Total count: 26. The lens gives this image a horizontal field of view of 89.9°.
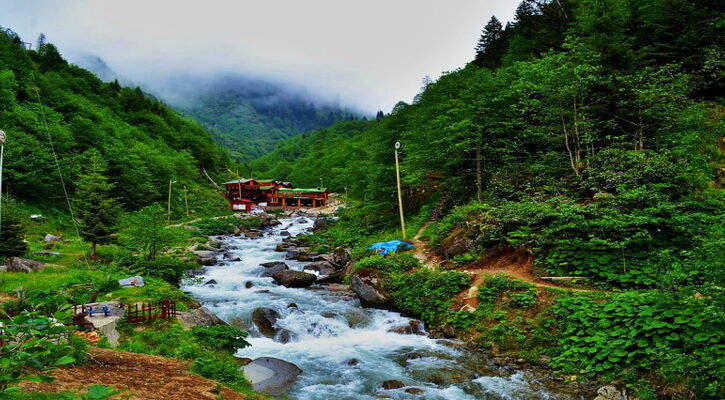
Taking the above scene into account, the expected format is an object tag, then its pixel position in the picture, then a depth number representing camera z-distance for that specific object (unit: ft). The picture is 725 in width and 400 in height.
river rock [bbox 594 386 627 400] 30.86
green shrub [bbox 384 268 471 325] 51.96
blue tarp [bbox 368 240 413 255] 73.27
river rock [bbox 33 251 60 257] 70.26
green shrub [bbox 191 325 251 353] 37.42
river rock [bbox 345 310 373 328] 53.01
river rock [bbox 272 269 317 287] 72.36
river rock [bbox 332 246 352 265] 87.59
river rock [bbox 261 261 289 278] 81.50
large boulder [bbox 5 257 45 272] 57.36
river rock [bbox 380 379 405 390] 36.06
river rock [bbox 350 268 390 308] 58.85
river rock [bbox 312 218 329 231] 146.82
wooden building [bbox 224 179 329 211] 244.42
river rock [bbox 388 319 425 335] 50.05
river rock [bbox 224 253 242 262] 95.50
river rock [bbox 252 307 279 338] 49.87
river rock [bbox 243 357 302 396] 35.14
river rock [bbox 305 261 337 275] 81.16
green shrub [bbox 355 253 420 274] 64.39
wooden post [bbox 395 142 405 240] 86.47
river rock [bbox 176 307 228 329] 44.34
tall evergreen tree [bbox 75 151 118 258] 73.31
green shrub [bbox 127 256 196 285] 63.72
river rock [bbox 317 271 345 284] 75.41
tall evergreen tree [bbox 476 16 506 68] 152.76
